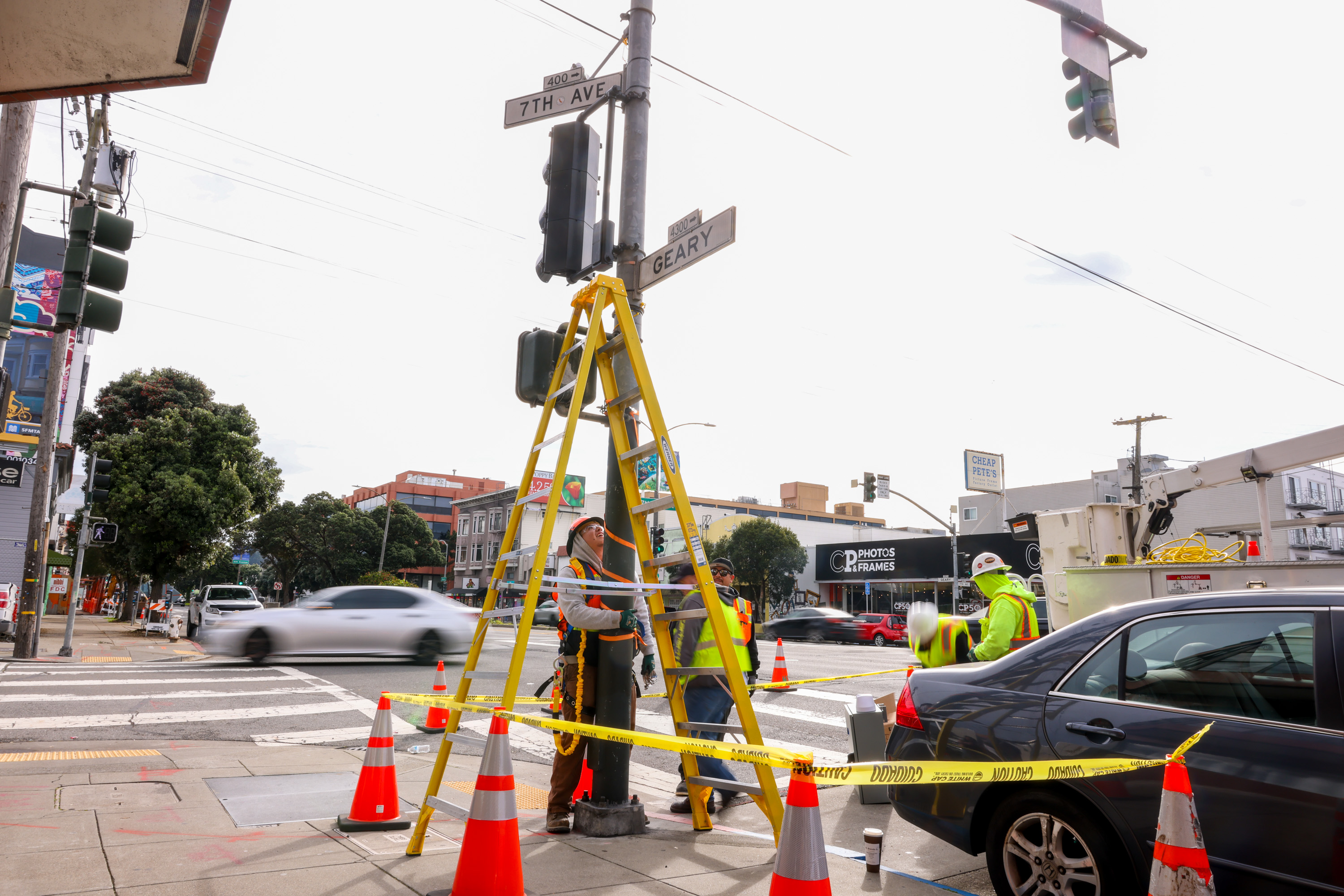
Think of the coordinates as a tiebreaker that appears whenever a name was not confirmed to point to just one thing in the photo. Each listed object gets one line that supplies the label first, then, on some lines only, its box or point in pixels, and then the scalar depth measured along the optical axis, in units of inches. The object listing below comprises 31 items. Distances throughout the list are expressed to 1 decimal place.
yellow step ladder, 160.2
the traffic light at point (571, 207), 213.9
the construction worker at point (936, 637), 257.0
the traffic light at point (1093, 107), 290.8
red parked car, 1275.8
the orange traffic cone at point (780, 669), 490.9
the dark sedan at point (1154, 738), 117.6
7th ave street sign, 224.2
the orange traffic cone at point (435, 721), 357.1
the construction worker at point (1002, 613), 234.1
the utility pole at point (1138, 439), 1455.5
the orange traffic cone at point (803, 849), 97.8
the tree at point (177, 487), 1126.4
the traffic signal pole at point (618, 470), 192.1
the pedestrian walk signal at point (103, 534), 743.1
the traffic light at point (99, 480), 625.6
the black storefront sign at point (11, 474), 887.1
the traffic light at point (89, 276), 297.9
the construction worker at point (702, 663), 242.2
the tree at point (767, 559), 2105.1
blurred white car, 593.0
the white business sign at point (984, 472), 1723.7
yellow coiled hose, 305.3
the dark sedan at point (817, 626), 1252.5
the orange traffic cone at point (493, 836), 136.6
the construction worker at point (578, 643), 189.5
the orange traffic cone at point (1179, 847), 106.0
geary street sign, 181.8
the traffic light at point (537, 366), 206.4
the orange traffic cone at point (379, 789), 194.9
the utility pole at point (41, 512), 628.1
